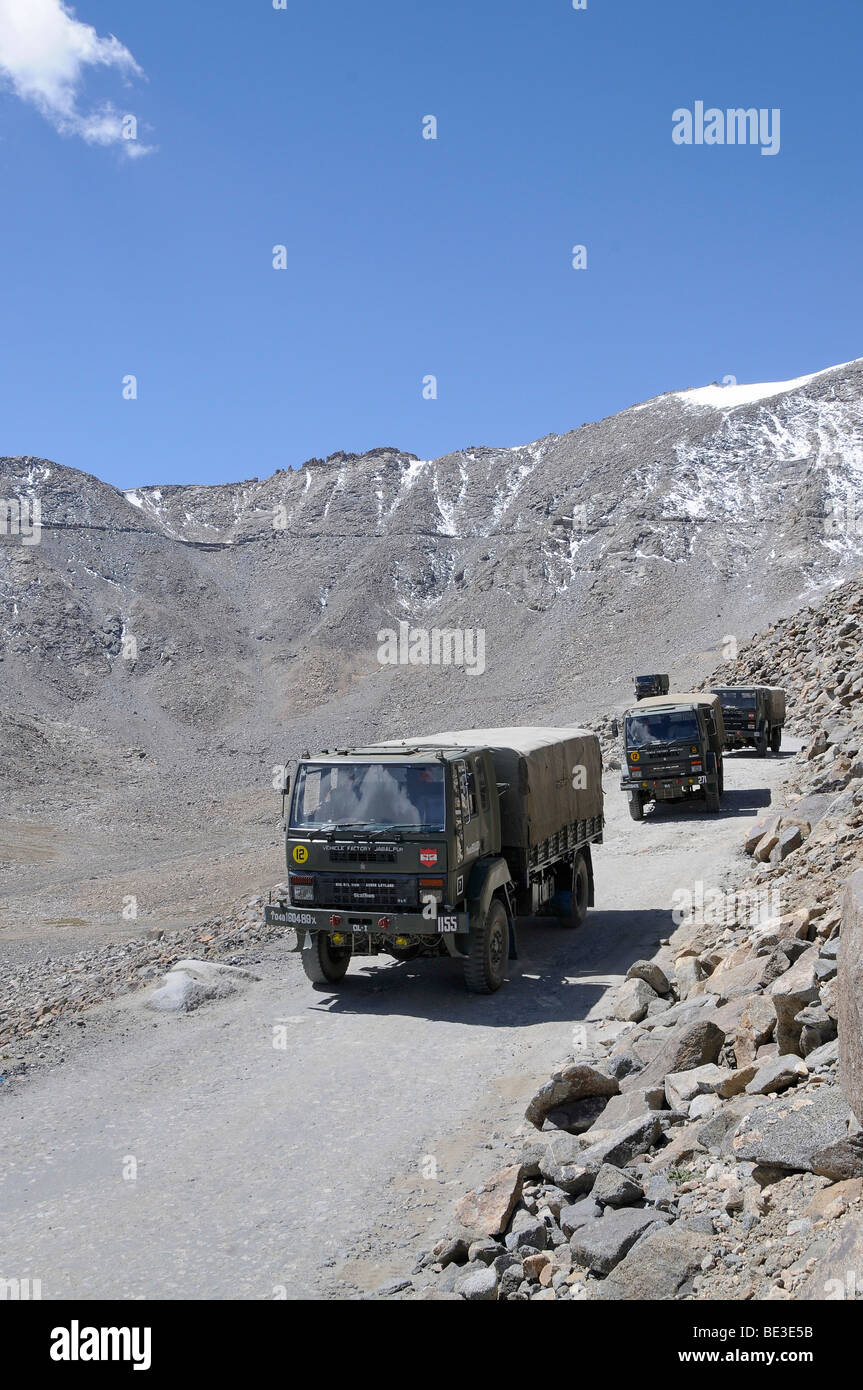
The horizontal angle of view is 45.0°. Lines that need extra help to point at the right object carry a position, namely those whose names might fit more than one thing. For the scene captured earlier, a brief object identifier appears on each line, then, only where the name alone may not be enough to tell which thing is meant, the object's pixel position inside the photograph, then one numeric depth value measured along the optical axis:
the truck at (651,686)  45.75
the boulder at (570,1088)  7.93
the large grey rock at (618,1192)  5.85
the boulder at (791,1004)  6.73
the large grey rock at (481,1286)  5.29
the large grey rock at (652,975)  10.89
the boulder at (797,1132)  5.05
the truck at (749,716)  32.22
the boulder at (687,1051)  7.62
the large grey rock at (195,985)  11.70
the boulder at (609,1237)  5.19
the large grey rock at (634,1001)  10.34
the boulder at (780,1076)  6.29
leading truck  11.28
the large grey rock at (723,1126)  6.02
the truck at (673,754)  24.30
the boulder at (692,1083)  6.99
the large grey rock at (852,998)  4.64
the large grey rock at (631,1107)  7.13
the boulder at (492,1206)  6.11
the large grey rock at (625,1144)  6.49
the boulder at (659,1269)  4.68
